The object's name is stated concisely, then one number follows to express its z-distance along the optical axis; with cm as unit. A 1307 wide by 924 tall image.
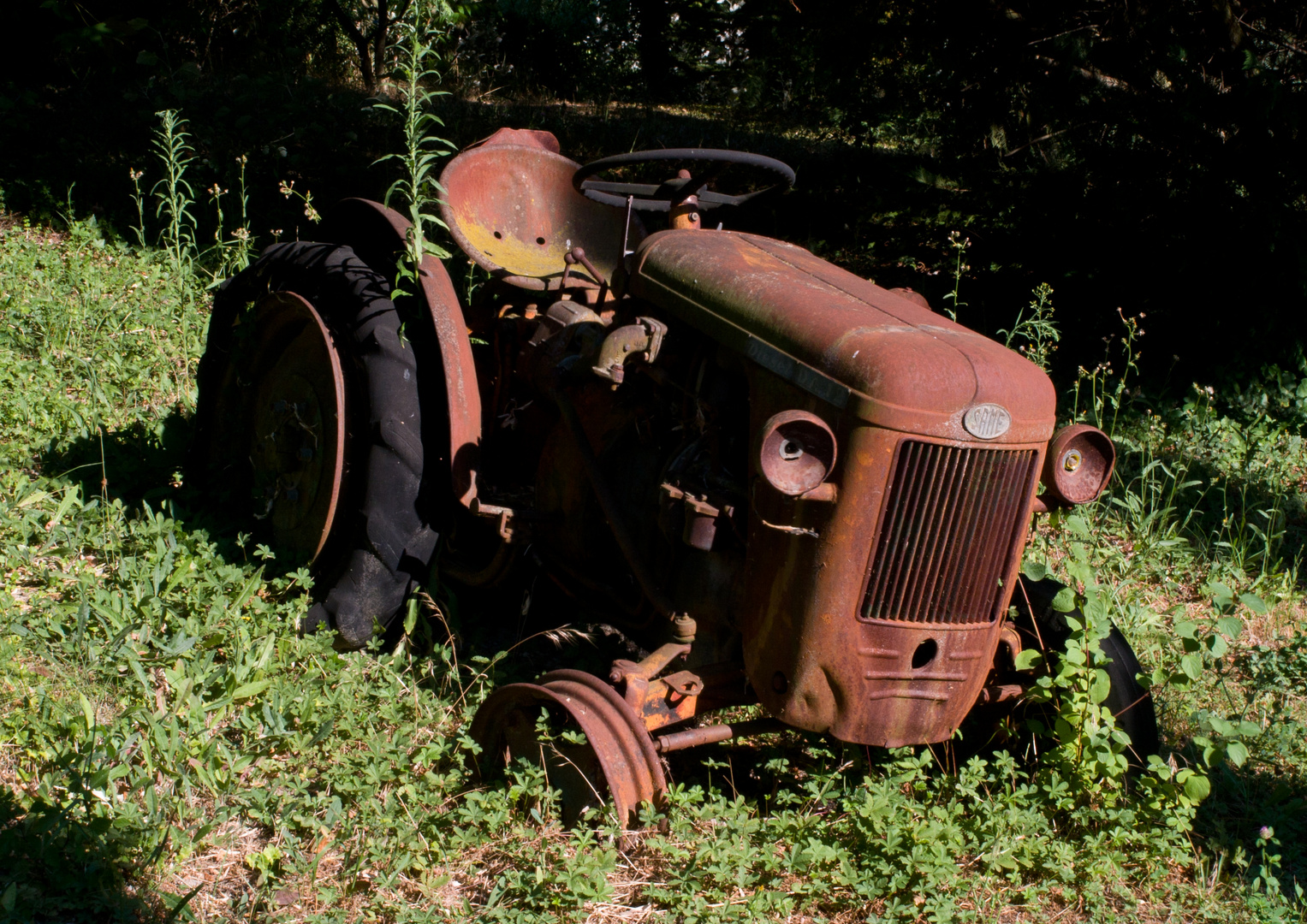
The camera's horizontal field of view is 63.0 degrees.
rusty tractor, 241
